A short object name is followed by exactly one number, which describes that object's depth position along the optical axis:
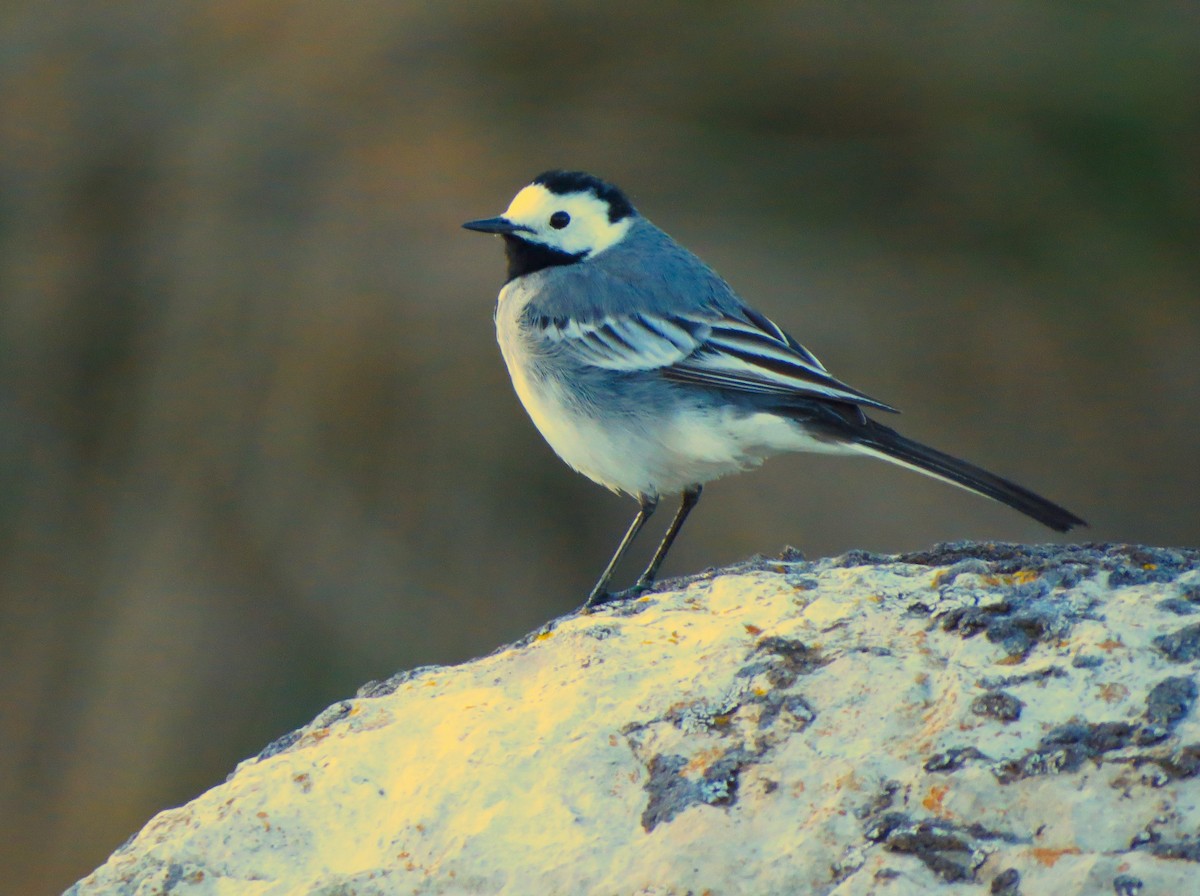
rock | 5.77
